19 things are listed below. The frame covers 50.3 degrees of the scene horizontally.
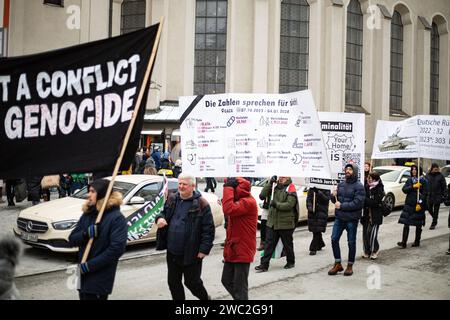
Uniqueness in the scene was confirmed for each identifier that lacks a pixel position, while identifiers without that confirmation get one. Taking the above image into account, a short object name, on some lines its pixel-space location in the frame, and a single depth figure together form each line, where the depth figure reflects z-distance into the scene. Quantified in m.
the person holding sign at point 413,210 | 10.36
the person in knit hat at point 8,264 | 3.59
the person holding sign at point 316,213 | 9.68
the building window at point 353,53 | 32.34
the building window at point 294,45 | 29.64
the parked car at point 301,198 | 13.11
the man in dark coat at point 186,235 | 5.43
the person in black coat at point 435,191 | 13.01
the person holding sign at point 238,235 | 5.79
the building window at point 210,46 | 28.58
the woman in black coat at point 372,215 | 9.23
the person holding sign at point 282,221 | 8.45
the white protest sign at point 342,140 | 8.78
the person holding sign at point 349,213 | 8.12
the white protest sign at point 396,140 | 11.64
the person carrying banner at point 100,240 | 4.55
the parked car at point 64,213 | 8.76
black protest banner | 4.75
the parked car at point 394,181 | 16.19
